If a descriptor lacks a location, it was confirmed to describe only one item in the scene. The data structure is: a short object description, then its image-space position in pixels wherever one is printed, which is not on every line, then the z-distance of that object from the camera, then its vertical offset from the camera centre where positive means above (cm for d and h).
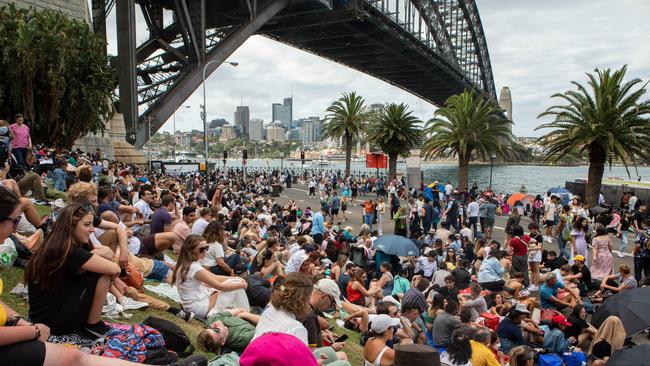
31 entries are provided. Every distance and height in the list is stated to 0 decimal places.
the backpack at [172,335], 437 -167
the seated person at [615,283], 977 -267
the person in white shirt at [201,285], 530 -151
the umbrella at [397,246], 1082 -210
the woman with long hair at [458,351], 507 -208
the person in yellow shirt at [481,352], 543 -223
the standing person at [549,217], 1827 -241
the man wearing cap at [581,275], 1022 -255
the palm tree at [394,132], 3925 +176
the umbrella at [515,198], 2370 -217
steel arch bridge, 3338 +1290
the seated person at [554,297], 871 -259
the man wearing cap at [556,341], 710 -278
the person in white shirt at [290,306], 394 -126
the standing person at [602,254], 1089 -225
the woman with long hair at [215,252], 695 -145
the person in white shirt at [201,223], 871 -128
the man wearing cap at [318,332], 484 -193
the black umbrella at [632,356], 439 -186
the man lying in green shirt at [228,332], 471 -182
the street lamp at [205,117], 2974 +227
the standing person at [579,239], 1198 -210
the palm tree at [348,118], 4438 +327
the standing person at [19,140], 1172 +27
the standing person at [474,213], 1805 -224
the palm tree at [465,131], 3139 +148
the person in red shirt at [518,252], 1046 -212
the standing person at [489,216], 1812 -232
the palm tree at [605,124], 2169 +141
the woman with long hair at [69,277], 328 -87
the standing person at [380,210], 1945 -230
